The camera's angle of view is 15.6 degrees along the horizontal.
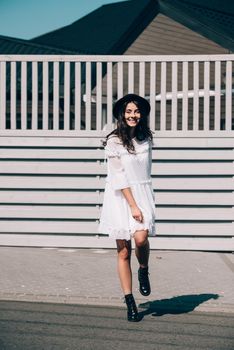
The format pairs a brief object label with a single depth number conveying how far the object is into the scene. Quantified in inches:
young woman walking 262.5
